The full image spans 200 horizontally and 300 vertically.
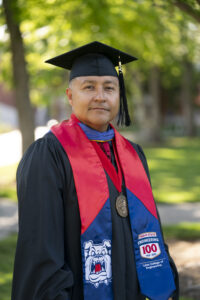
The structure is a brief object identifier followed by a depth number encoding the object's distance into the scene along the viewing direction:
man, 1.98
